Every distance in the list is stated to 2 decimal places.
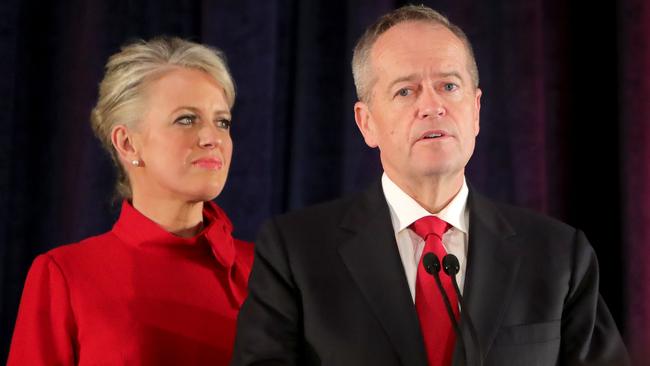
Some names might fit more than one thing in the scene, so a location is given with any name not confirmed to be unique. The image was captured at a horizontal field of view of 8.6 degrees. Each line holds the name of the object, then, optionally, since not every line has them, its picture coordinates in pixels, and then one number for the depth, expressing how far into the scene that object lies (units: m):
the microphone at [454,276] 5.47
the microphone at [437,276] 5.49
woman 5.91
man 5.54
